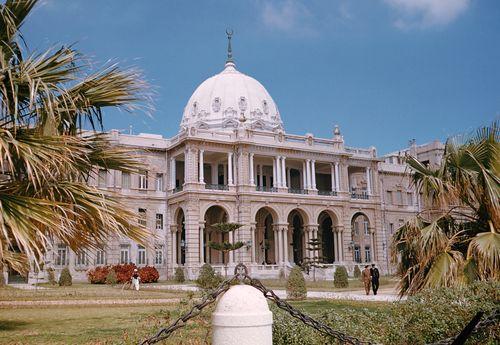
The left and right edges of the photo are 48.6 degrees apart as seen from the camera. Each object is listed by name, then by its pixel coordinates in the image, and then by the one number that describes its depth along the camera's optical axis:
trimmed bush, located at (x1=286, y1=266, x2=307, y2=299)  18.61
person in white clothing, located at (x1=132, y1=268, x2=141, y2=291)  26.72
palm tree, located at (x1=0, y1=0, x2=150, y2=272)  6.09
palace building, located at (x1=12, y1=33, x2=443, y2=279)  39.66
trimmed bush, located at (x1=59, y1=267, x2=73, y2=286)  31.02
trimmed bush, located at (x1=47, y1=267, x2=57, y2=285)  34.07
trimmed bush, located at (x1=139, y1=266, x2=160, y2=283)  36.19
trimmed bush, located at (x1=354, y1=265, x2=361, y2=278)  39.28
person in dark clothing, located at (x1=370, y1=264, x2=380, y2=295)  21.00
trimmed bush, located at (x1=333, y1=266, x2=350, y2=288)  27.12
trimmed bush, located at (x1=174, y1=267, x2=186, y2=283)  35.78
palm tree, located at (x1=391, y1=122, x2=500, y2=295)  8.82
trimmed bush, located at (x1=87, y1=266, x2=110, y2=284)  35.38
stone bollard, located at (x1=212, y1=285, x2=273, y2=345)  3.54
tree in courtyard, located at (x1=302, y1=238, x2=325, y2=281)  39.12
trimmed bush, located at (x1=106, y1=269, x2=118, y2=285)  33.34
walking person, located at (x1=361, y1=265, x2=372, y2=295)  21.43
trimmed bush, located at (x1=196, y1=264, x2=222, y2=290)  22.39
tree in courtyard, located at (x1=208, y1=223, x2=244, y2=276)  34.53
